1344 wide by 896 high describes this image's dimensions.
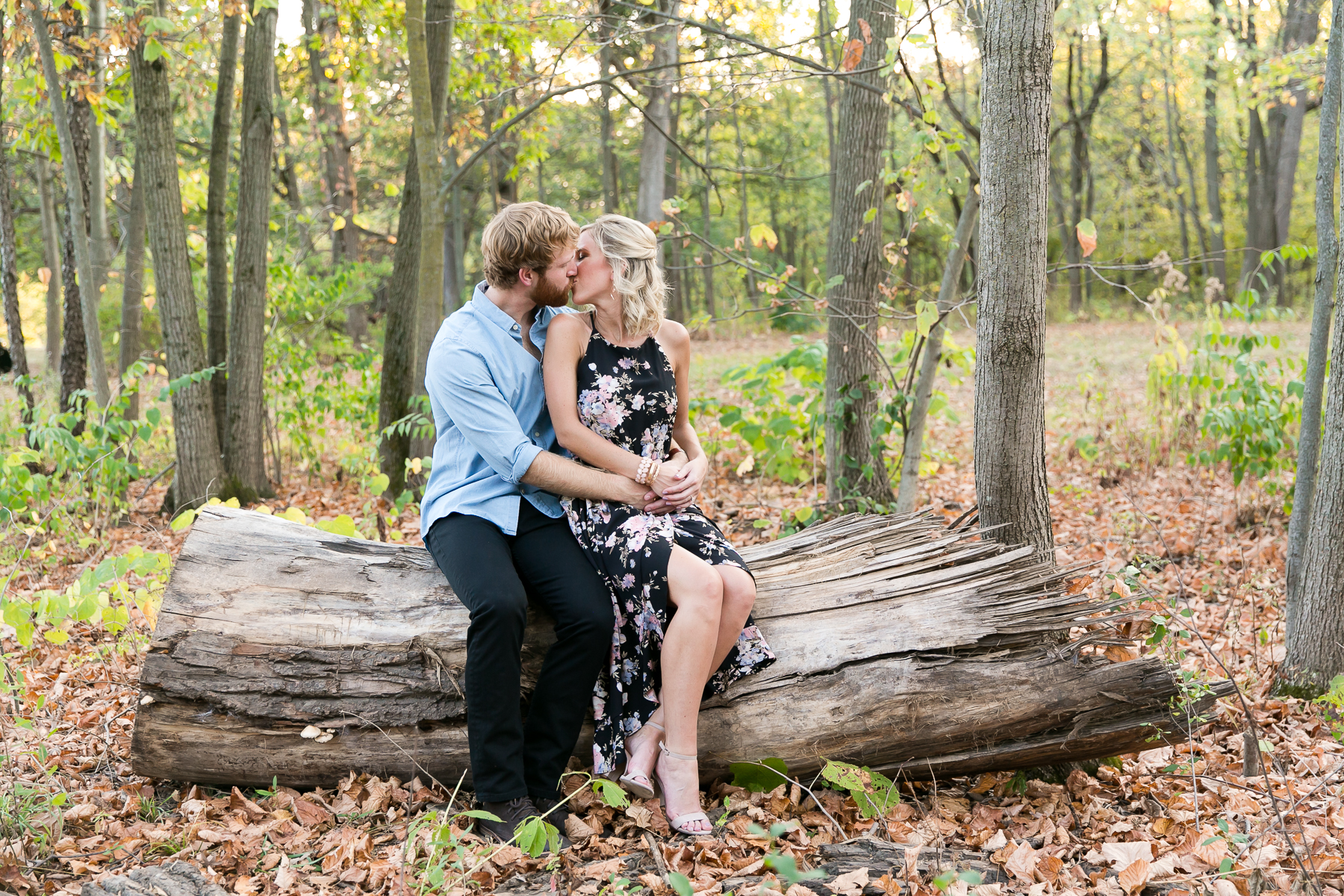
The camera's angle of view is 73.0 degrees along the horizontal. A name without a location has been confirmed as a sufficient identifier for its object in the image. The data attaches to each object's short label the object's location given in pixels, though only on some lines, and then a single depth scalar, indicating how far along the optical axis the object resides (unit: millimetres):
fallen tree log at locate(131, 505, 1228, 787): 2857
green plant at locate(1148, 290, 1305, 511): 5398
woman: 2787
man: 2729
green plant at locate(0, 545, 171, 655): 3053
